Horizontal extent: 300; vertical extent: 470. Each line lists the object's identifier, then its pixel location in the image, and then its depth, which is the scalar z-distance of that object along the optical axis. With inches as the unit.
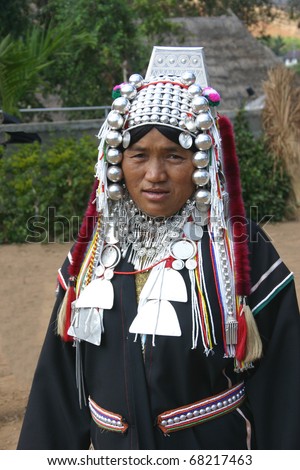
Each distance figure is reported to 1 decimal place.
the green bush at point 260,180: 385.4
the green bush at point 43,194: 353.7
